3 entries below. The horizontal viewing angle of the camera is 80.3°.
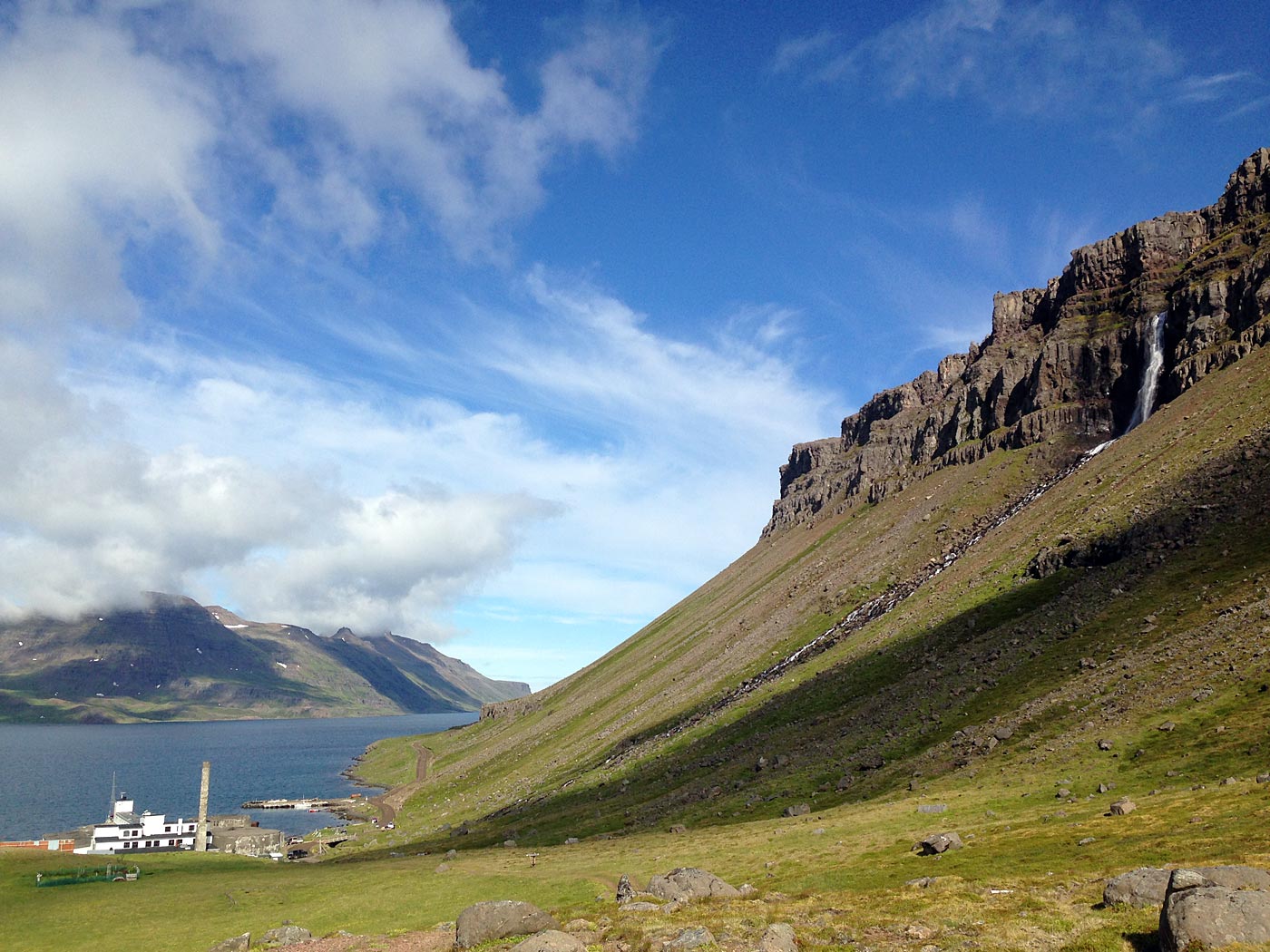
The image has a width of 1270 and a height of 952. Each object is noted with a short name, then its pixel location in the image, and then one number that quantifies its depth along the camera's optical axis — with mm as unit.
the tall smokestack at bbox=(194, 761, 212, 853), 117062
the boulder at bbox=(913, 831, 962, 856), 47009
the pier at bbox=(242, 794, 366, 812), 184125
